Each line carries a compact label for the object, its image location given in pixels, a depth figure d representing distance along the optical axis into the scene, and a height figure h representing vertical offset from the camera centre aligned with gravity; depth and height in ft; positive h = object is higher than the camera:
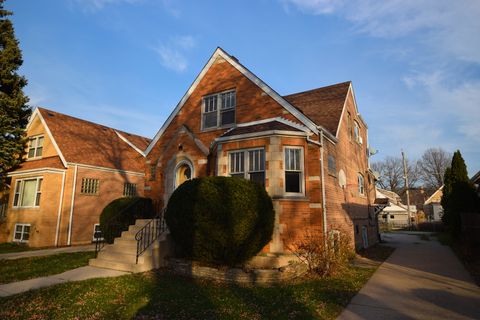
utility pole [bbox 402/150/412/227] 129.02 +11.62
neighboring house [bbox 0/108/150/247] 61.21 +5.67
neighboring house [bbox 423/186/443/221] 174.60 +4.18
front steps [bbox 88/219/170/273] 32.45 -5.24
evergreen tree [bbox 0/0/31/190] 64.08 +23.94
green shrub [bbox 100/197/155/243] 46.91 -0.77
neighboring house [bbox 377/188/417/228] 155.94 -1.13
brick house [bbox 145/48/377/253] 37.04 +8.77
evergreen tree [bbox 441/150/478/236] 61.26 +3.16
